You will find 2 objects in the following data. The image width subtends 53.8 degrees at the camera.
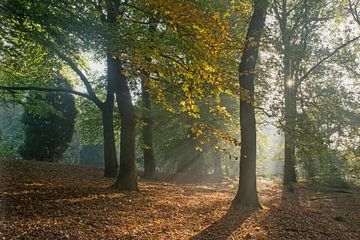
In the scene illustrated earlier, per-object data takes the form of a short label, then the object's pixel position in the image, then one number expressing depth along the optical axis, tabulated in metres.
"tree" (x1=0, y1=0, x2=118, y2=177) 8.51
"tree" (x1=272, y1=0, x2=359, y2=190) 19.39
